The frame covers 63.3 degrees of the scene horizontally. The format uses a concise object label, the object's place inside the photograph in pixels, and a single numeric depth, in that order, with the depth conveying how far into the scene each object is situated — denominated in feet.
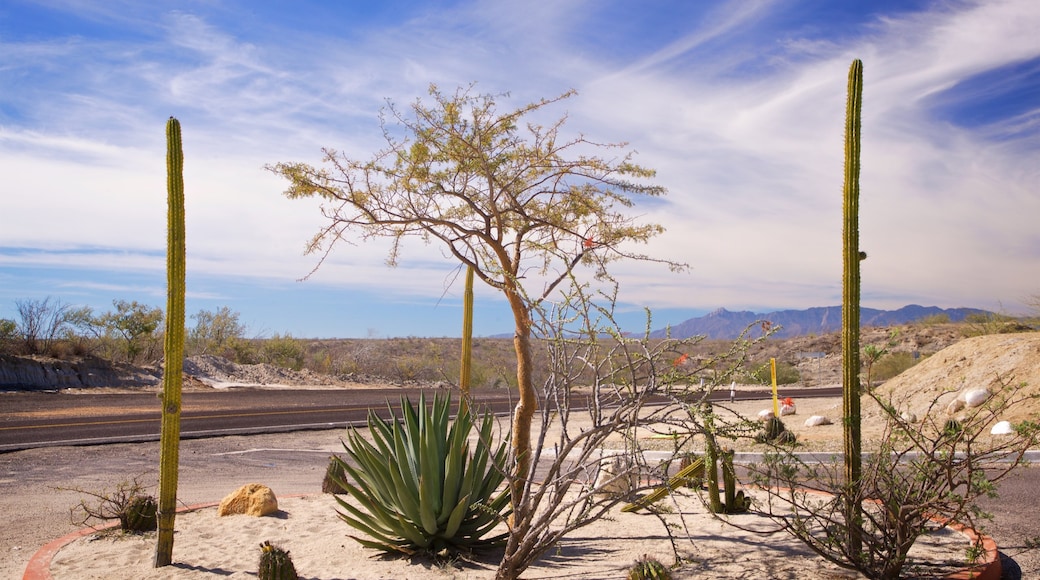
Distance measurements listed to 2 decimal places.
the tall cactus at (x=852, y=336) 19.13
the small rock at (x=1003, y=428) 44.53
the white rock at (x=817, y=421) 57.47
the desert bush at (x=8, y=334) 86.48
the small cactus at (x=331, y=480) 28.02
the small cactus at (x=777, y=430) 43.34
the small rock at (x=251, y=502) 26.23
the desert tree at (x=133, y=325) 107.65
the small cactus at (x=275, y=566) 17.81
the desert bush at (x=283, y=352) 122.31
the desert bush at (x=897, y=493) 17.90
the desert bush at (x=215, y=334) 120.88
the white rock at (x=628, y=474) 15.40
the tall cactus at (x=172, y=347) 20.65
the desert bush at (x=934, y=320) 170.91
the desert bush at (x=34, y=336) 89.97
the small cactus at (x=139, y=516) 24.31
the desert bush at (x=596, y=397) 16.01
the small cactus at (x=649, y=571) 17.01
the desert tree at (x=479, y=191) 29.43
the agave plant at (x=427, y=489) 20.48
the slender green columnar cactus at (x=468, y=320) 32.01
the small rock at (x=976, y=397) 51.88
